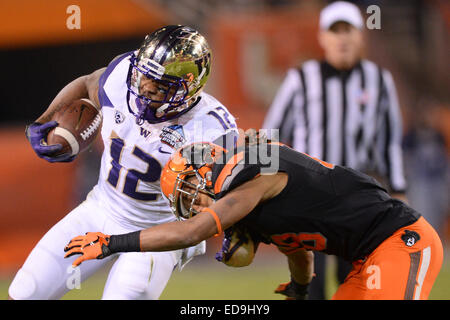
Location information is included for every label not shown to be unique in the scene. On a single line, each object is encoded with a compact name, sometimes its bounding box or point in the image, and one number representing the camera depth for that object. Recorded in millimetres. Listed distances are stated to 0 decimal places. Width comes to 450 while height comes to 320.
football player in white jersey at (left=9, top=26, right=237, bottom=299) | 6082
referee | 8773
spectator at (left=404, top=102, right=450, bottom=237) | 14656
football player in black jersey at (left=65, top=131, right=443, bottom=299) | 5109
